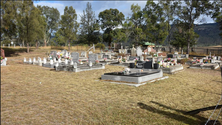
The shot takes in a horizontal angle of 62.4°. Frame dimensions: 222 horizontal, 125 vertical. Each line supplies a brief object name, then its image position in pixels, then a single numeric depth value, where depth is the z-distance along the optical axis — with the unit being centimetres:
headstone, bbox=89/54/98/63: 1716
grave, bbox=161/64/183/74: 1312
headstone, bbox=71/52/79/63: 1807
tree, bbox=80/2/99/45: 5462
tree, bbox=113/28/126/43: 4790
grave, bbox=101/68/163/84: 922
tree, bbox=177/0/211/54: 3285
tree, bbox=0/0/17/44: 2181
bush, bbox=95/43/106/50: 5009
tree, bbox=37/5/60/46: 6969
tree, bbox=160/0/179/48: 3782
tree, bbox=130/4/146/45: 4116
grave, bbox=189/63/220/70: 1594
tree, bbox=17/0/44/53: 3203
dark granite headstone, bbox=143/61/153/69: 1291
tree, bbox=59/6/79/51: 4178
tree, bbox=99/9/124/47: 5421
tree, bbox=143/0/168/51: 4438
